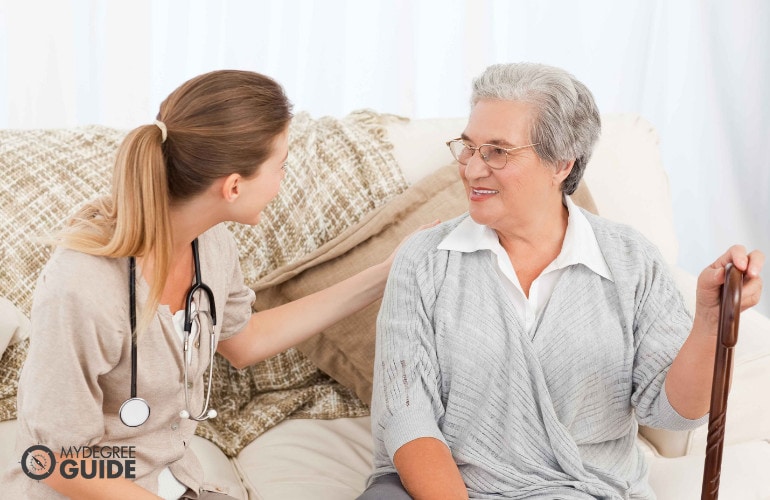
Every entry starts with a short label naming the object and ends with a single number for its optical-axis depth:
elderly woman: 1.68
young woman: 1.39
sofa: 1.89
